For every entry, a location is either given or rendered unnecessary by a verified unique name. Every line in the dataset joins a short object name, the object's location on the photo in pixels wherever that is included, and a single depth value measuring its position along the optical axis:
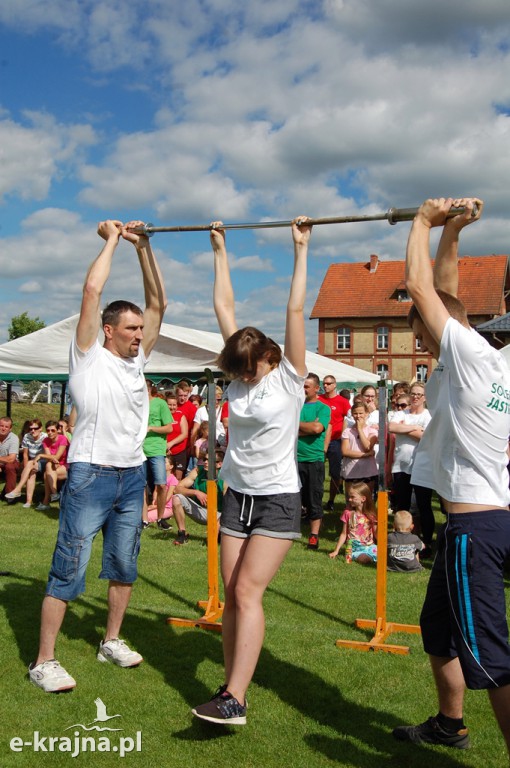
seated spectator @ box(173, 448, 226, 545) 9.65
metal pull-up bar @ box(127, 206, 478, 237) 3.98
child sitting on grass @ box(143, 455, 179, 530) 10.80
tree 61.41
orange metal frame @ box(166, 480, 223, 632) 6.05
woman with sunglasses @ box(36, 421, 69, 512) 12.66
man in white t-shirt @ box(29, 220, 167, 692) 4.52
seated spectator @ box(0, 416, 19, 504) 13.22
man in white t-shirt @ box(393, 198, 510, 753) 3.07
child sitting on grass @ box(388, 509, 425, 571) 8.00
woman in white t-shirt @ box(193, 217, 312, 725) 3.87
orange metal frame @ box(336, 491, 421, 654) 5.40
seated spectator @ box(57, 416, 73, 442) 13.58
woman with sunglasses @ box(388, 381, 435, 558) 9.06
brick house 57.22
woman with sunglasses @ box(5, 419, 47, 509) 12.95
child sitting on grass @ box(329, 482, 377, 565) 8.45
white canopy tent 13.20
